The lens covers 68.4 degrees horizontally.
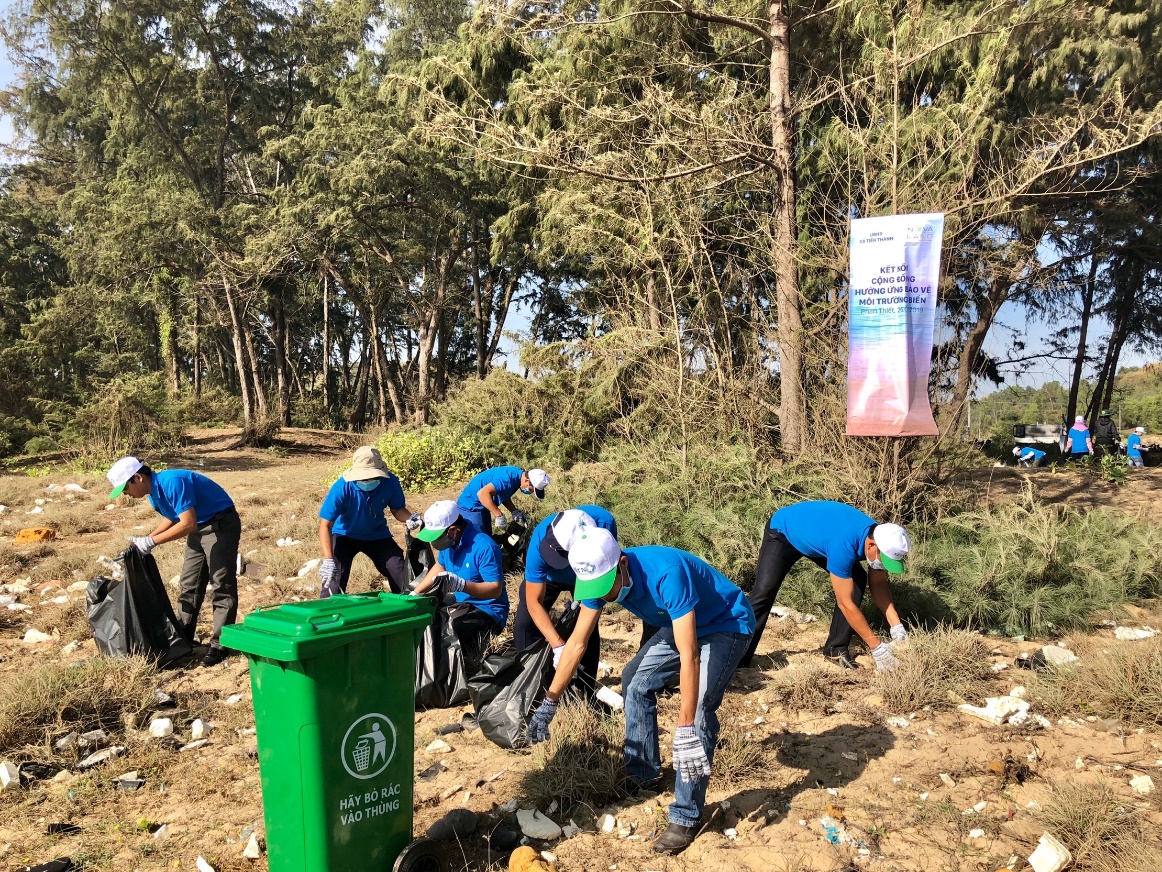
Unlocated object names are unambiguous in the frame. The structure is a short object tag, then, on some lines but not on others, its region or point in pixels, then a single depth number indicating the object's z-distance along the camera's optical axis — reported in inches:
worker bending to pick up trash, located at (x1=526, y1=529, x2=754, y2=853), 128.4
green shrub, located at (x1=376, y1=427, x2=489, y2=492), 487.2
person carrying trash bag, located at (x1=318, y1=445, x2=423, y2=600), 228.7
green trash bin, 112.1
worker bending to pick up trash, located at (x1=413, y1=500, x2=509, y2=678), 197.0
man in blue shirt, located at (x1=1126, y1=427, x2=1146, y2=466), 578.6
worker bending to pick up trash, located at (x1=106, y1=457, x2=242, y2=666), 223.1
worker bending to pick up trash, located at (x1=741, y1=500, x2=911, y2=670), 181.3
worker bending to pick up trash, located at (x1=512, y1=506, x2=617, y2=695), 177.0
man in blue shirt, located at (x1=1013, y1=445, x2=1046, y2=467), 558.7
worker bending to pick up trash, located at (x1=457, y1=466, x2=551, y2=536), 239.5
